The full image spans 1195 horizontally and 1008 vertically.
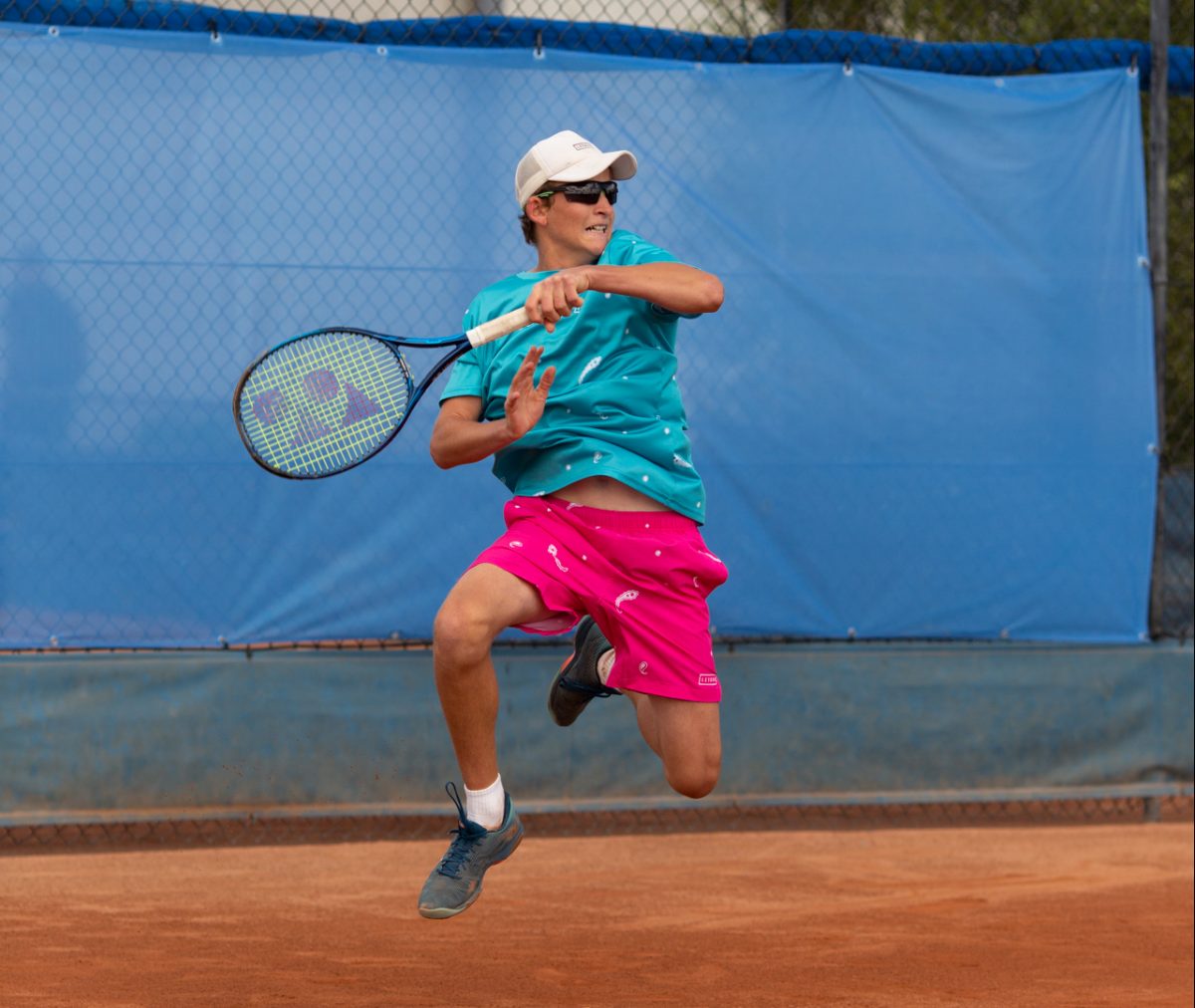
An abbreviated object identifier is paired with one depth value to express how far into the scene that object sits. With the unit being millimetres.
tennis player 7047
